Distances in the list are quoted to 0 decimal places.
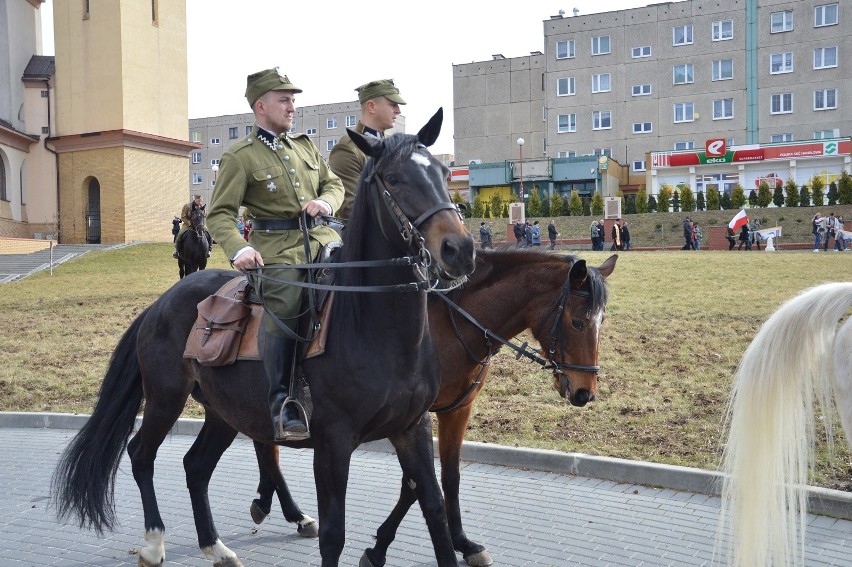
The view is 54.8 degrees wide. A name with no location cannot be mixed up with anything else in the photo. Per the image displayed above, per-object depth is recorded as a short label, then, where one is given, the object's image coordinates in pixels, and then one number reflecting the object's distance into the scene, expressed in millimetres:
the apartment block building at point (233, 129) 97438
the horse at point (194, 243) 18219
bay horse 5742
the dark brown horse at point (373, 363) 4055
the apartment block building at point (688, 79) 61344
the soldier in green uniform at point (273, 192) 4887
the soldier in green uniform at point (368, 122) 6160
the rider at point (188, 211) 18344
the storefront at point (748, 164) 55344
